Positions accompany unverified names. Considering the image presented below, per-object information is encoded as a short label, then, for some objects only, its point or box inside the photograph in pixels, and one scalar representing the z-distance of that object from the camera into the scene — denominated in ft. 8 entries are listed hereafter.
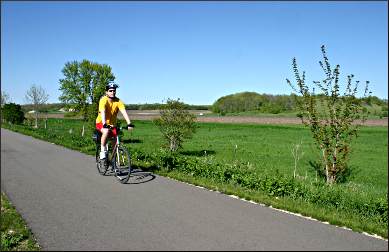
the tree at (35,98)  236.12
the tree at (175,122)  73.82
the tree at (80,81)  220.02
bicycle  29.84
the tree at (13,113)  211.82
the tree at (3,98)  296.10
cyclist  30.73
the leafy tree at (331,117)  39.93
